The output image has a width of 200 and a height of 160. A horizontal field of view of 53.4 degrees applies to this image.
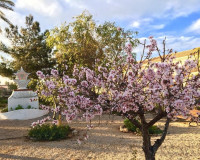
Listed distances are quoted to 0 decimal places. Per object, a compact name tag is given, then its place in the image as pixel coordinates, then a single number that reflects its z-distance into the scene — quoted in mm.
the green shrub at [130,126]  8906
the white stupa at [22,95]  14703
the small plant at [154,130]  8625
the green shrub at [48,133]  8038
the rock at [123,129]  9025
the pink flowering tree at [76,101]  3643
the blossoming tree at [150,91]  3305
